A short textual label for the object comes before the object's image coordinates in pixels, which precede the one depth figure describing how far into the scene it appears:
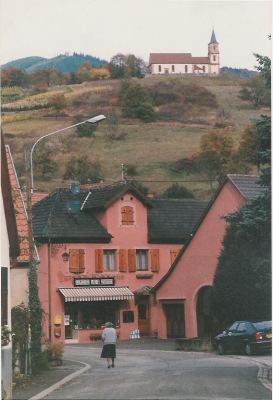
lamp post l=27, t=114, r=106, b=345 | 21.14
